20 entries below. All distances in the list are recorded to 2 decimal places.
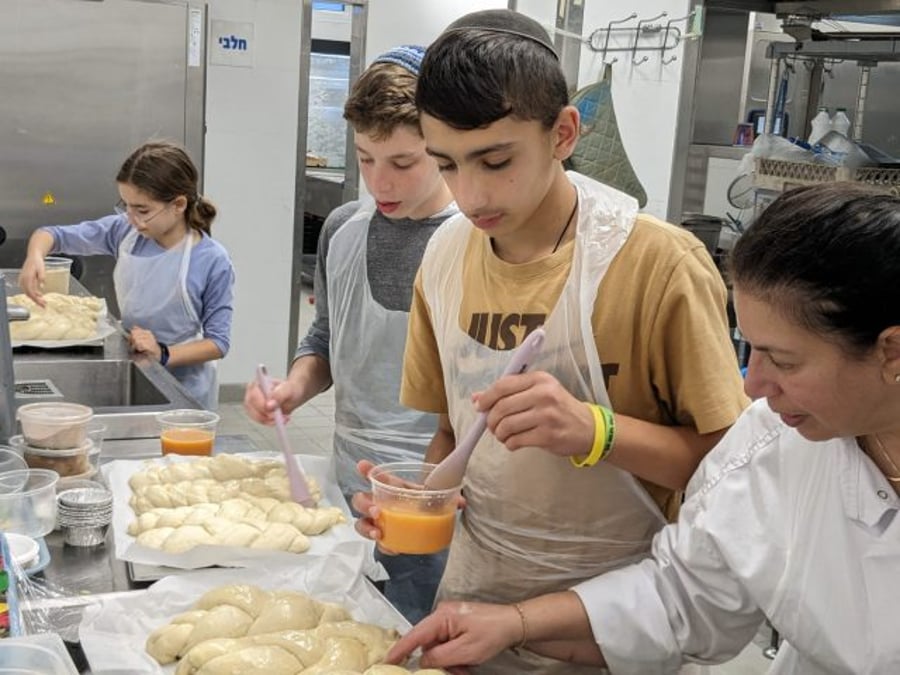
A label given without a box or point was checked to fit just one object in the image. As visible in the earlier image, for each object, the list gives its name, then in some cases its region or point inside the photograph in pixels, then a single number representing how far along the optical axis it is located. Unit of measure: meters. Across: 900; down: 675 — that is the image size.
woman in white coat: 1.08
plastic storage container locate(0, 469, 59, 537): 1.60
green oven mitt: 4.36
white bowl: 1.50
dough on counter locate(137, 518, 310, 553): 1.58
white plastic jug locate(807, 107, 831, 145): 3.47
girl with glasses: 3.12
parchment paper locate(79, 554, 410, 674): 1.32
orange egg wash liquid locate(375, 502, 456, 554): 1.47
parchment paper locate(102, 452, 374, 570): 1.56
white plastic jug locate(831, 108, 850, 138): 3.50
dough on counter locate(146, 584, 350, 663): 1.34
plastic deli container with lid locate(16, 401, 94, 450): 1.87
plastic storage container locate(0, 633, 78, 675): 1.10
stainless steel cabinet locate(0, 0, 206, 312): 4.72
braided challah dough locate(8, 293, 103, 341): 2.99
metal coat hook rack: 4.54
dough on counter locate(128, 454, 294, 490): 1.85
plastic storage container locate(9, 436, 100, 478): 1.86
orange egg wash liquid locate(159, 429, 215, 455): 2.06
